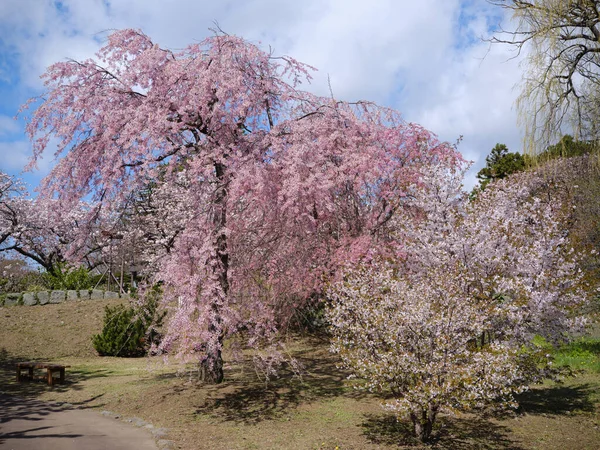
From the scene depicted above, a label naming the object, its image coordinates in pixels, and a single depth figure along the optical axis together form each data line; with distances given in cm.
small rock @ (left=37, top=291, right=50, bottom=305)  1969
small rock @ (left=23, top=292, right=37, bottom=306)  1948
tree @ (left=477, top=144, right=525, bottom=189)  3780
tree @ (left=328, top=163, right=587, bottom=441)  650
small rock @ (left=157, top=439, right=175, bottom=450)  696
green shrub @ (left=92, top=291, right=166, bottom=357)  1555
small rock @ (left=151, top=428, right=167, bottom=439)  752
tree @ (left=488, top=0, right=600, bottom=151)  985
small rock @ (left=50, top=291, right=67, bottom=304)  1988
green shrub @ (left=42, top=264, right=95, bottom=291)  2197
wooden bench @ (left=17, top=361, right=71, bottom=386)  1168
